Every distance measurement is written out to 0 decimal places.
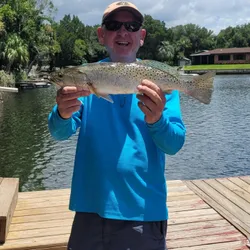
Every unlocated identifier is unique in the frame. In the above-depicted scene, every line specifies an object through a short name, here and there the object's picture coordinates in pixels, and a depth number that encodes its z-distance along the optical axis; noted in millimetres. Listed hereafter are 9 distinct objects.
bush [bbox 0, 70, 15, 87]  27914
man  1634
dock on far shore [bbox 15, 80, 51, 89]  32704
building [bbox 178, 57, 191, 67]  75340
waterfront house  72696
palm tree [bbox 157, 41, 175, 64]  74529
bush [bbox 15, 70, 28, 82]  33712
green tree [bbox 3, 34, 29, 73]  32200
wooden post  3223
